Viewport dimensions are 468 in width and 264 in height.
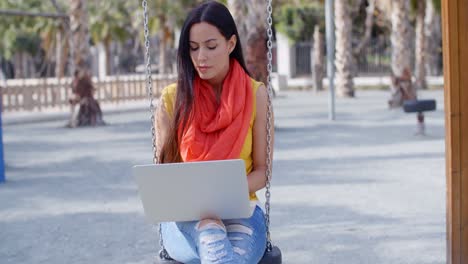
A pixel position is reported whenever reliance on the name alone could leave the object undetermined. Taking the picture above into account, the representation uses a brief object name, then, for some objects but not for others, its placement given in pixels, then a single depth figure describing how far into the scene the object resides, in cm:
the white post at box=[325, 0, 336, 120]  1627
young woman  321
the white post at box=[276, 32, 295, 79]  3962
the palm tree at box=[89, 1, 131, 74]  4528
